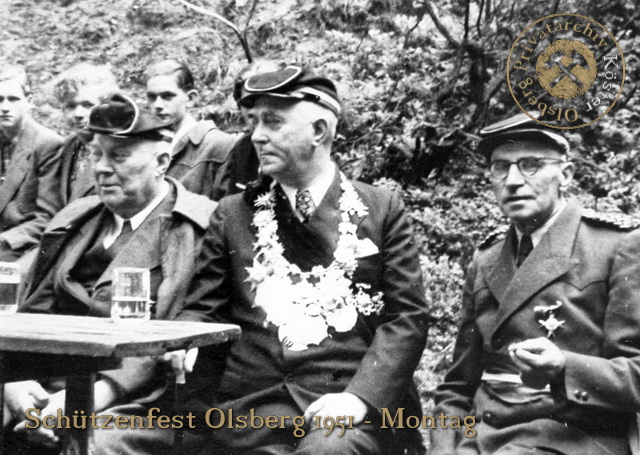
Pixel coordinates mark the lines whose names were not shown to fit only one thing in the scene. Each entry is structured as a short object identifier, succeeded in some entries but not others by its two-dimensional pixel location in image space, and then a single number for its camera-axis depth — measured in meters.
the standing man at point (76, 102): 5.44
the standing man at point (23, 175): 5.30
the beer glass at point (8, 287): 3.51
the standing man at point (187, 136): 5.29
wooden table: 2.68
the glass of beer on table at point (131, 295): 3.22
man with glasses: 3.02
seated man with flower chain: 3.43
